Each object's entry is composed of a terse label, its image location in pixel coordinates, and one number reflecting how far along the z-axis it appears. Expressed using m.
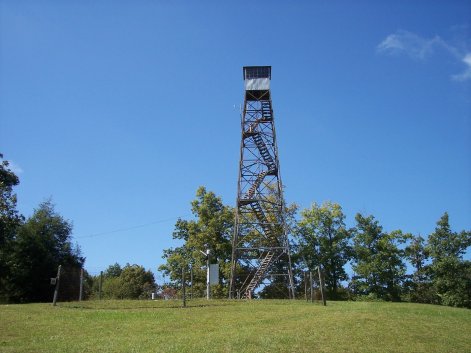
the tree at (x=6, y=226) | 35.12
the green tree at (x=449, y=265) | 40.44
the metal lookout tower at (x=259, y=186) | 35.91
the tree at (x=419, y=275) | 44.03
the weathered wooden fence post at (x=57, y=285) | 23.31
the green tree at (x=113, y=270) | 99.36
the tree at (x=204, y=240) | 43.31
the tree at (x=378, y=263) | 41.66
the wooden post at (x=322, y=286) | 23.10
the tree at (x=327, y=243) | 44.25
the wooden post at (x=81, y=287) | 26.26
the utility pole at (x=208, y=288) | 28.58
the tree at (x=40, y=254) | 36.66
